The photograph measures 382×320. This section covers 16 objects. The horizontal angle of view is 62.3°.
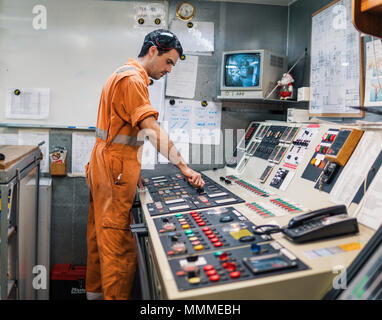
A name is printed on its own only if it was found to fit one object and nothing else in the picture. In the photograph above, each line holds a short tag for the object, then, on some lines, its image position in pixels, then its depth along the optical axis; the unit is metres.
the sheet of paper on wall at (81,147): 2.48
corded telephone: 1.06
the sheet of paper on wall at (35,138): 2.43
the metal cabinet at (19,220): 1.44
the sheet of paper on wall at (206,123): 2.61
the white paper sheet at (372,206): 1.17
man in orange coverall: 1.61
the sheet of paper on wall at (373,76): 1.65
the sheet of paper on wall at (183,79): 2.55
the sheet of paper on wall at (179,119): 2.58
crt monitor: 2.29
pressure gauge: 2.50
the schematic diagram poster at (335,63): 1.84
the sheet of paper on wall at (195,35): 2.51
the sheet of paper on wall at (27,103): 2.39
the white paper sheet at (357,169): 1.35
